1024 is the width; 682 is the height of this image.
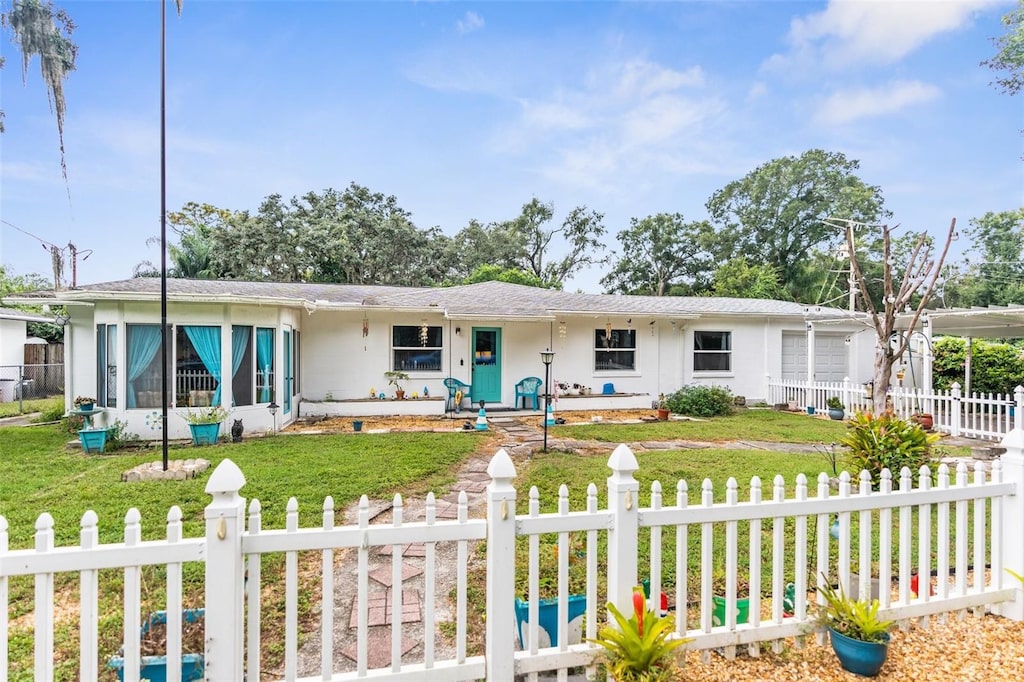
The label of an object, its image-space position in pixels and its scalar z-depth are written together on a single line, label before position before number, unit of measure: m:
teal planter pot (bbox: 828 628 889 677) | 2.29
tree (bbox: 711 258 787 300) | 23.41
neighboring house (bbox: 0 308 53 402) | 15.24
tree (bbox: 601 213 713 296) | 30.22
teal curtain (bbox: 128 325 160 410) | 7.98
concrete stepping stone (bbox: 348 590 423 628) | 2.83
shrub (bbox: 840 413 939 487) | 3.89
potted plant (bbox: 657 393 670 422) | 10.99
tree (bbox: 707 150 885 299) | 28.36
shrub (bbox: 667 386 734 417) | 11.75
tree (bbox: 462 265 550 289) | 25.66
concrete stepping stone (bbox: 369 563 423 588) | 3.31
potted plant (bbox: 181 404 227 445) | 7.94
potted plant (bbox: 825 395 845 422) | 11.24
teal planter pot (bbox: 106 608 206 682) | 1.91
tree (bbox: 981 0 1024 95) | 14.32
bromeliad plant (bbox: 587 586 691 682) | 2.05
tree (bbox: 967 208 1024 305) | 27.27
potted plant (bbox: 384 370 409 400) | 11.31
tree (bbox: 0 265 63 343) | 20.14
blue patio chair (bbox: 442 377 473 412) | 11.39
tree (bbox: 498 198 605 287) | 29.67
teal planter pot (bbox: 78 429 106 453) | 7.30
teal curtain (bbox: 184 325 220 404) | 8.23
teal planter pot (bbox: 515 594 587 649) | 2.38
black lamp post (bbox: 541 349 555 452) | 8.16
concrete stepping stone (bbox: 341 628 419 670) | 2.45
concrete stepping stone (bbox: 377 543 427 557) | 3.83
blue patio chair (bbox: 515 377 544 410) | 11.81
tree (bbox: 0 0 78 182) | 6.92
